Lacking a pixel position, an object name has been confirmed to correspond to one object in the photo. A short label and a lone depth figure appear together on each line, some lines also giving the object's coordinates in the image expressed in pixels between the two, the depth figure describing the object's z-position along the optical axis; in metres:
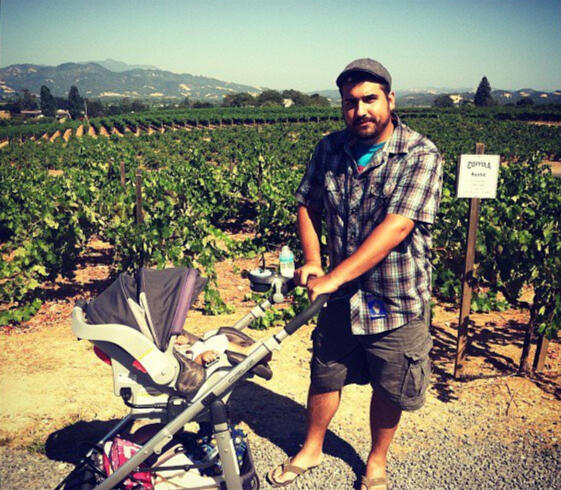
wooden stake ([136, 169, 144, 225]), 6.56
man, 2.18
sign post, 3.51
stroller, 2.20
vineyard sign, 3.51
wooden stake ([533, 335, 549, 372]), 4.05
